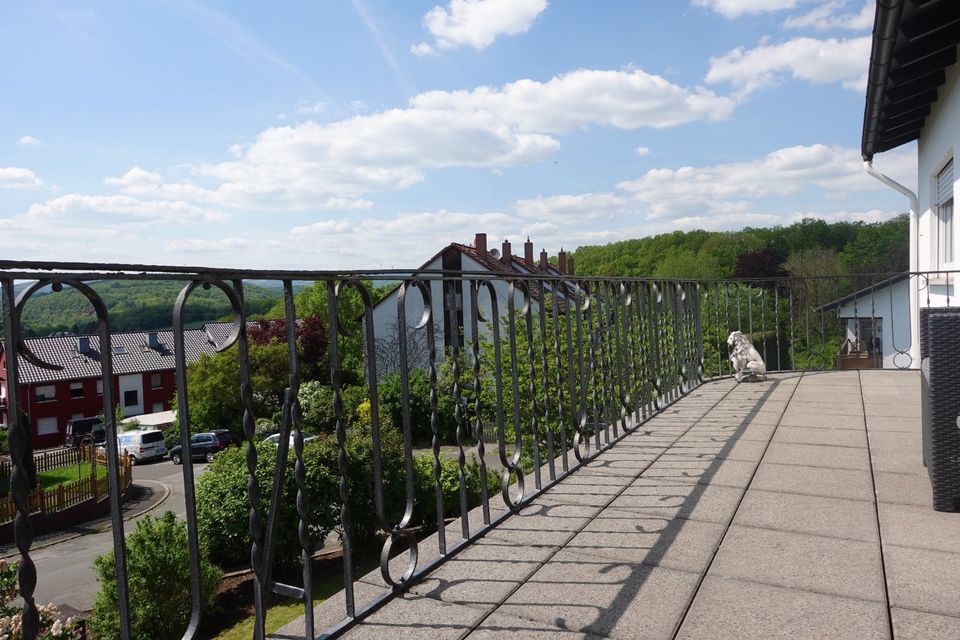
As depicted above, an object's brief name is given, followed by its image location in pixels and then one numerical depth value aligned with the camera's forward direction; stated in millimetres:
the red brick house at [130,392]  34875
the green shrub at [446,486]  12266
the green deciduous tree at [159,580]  9094
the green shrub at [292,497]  10758
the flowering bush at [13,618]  5195
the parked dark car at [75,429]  32528
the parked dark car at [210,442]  26938
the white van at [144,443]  31672
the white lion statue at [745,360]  6688
